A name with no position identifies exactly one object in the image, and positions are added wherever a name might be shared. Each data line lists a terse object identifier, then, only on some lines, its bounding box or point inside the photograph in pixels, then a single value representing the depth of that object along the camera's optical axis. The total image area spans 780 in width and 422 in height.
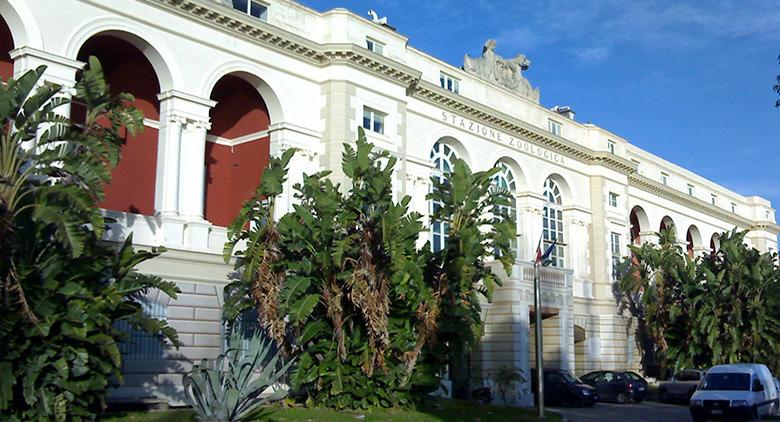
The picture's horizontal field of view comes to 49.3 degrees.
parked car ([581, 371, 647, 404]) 35.09
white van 24.91
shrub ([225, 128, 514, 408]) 22.55
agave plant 17.86
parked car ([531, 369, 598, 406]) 31.73
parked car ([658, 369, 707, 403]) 35.31
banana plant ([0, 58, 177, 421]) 16.38
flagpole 23.81
